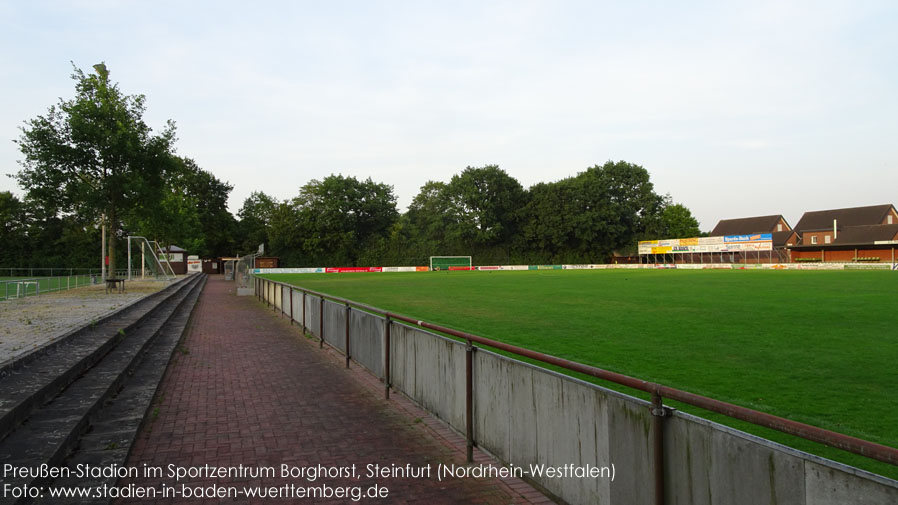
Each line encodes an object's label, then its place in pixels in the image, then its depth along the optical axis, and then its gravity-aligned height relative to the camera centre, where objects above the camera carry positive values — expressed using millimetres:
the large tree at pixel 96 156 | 20375 +4206
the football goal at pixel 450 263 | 69312 -685
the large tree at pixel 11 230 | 60562 +4103
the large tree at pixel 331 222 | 68375 +4877
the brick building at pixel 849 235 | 62625 +1831
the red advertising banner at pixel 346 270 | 63656 -1194
